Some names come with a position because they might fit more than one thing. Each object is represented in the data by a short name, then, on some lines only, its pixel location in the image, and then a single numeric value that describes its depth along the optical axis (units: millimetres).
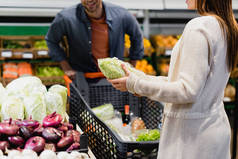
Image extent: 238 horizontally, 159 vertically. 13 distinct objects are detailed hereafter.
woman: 1350
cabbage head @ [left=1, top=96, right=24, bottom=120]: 1967
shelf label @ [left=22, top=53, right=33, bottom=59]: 4465
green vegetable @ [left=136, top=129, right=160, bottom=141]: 2059
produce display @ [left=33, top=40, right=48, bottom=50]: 4688
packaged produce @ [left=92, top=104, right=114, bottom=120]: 2732
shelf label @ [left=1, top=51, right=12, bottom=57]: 4383
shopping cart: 1764
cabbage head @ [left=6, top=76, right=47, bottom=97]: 2174
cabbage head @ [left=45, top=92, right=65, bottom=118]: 2119
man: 3225
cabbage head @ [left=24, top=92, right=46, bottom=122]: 2006
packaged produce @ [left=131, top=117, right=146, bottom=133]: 2518
